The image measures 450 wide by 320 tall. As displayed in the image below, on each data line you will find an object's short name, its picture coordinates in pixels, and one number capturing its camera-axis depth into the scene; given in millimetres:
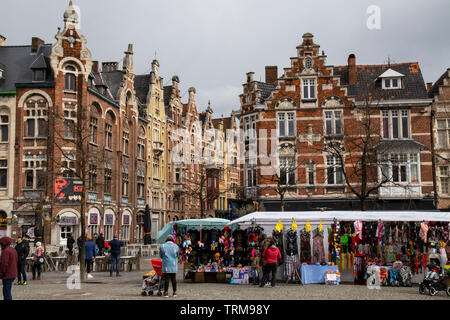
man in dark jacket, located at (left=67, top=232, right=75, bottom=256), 30045
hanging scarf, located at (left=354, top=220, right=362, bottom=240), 19391
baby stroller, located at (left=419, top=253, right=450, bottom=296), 16047
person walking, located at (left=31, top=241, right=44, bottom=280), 21594
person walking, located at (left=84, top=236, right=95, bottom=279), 22159
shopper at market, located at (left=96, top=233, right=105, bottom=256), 31266
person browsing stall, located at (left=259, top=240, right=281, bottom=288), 18027
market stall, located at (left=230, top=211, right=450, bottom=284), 19250
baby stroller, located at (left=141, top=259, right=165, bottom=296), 16016
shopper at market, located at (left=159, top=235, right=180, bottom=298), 15227
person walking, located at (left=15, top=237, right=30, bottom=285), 19594
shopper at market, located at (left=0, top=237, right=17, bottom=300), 12594
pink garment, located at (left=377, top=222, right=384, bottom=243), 19436
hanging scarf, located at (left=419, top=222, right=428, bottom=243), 19047
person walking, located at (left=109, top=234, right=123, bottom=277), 22141
